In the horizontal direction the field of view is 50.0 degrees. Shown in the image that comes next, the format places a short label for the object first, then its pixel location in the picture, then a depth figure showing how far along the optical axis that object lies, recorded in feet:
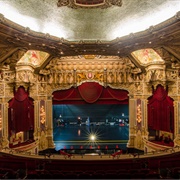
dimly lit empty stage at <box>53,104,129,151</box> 46.34
